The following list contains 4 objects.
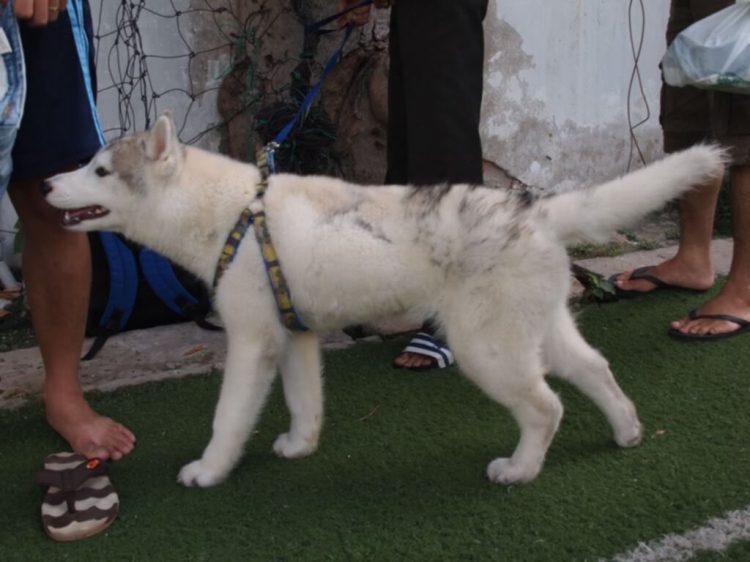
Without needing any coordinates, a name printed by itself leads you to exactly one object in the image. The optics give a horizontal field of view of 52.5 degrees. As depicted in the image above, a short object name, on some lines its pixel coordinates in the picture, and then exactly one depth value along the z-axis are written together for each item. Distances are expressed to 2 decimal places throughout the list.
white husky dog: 2.33
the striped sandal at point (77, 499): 2.36
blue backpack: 3.78
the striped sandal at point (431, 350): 3.47
